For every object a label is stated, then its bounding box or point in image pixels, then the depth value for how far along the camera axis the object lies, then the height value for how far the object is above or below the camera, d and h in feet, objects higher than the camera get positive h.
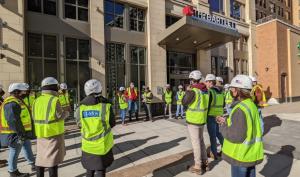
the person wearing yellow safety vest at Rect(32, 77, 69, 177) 12.66 -1.91
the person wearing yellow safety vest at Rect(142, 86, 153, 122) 41.89 -2.03
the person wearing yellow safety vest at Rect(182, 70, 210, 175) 15.60 -1.61
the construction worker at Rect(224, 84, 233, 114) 32.13 -1.45
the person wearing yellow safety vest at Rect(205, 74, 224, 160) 18.25 -1.64
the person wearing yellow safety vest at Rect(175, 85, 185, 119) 44.42 -2.81
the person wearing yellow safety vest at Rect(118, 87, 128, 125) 37.73 -2.27
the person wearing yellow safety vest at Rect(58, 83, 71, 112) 30.39 -0.56
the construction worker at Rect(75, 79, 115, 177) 10.73 -1.71
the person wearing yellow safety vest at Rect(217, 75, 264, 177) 9.31 -1.83
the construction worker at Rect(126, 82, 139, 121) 40.98 -1.60
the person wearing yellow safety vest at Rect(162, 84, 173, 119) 44.70 -1.47
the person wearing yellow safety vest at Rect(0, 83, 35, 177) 14.96 -2.13
